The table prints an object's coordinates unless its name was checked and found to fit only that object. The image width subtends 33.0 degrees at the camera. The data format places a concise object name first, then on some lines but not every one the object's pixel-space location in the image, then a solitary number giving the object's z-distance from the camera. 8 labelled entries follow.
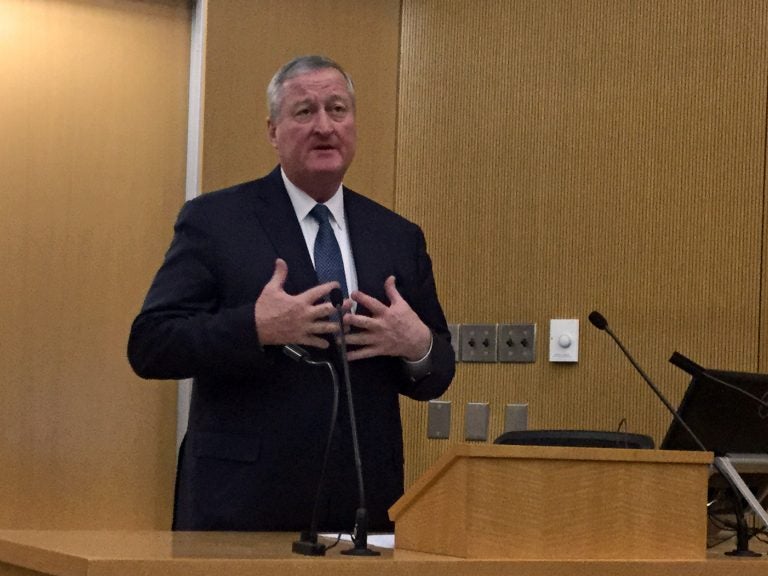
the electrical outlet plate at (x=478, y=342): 4.34
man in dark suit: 2.48
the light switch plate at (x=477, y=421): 4.32
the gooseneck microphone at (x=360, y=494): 1.82
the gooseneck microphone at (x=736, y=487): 2.21
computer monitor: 2.33
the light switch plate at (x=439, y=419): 4.45
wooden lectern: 1.88
